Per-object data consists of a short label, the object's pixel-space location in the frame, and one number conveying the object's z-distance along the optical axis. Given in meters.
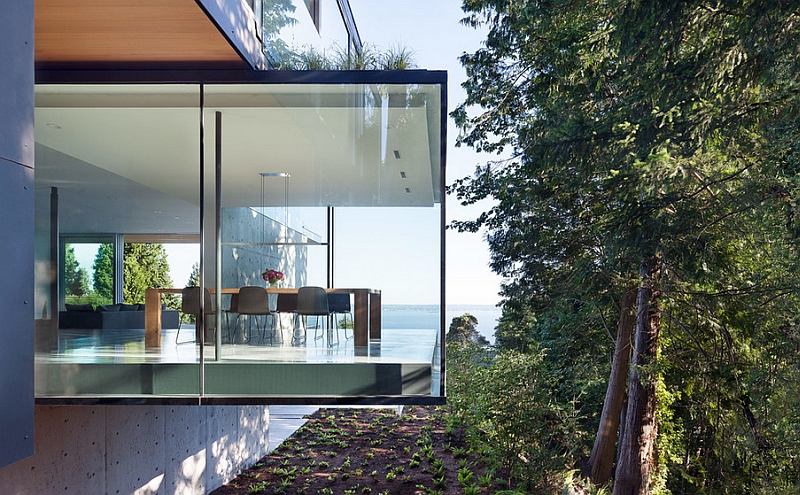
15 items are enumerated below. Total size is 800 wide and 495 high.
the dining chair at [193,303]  5.15
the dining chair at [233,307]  5.13
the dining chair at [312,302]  5.25
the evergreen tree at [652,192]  6.92
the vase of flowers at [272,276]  5.10
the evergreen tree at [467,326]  18.88
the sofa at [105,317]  5.21
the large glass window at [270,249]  5.16
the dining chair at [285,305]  5.17
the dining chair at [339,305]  5.24
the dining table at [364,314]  5.27
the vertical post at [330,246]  5.25
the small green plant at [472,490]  8.75
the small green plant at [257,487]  9.30
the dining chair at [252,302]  5.06
